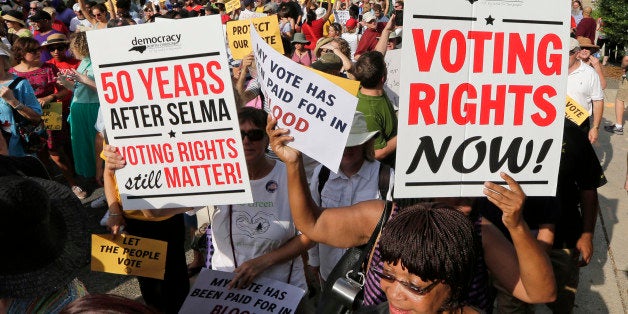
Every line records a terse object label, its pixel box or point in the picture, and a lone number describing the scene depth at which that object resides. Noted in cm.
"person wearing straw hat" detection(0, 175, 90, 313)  189
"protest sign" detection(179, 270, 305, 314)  292
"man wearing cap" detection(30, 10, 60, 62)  823
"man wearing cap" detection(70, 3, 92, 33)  1189
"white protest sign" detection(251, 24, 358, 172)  254
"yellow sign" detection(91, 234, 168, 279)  321
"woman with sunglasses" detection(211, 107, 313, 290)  304
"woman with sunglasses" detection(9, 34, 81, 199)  622
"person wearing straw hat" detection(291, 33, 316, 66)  768
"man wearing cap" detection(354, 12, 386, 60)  921
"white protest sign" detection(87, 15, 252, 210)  266
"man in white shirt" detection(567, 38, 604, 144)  613
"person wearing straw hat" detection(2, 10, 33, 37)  936
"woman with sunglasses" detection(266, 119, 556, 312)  216
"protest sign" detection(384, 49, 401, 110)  651
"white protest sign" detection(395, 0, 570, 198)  228
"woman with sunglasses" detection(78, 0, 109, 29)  870
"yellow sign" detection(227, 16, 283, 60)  632
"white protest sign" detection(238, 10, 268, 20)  767
